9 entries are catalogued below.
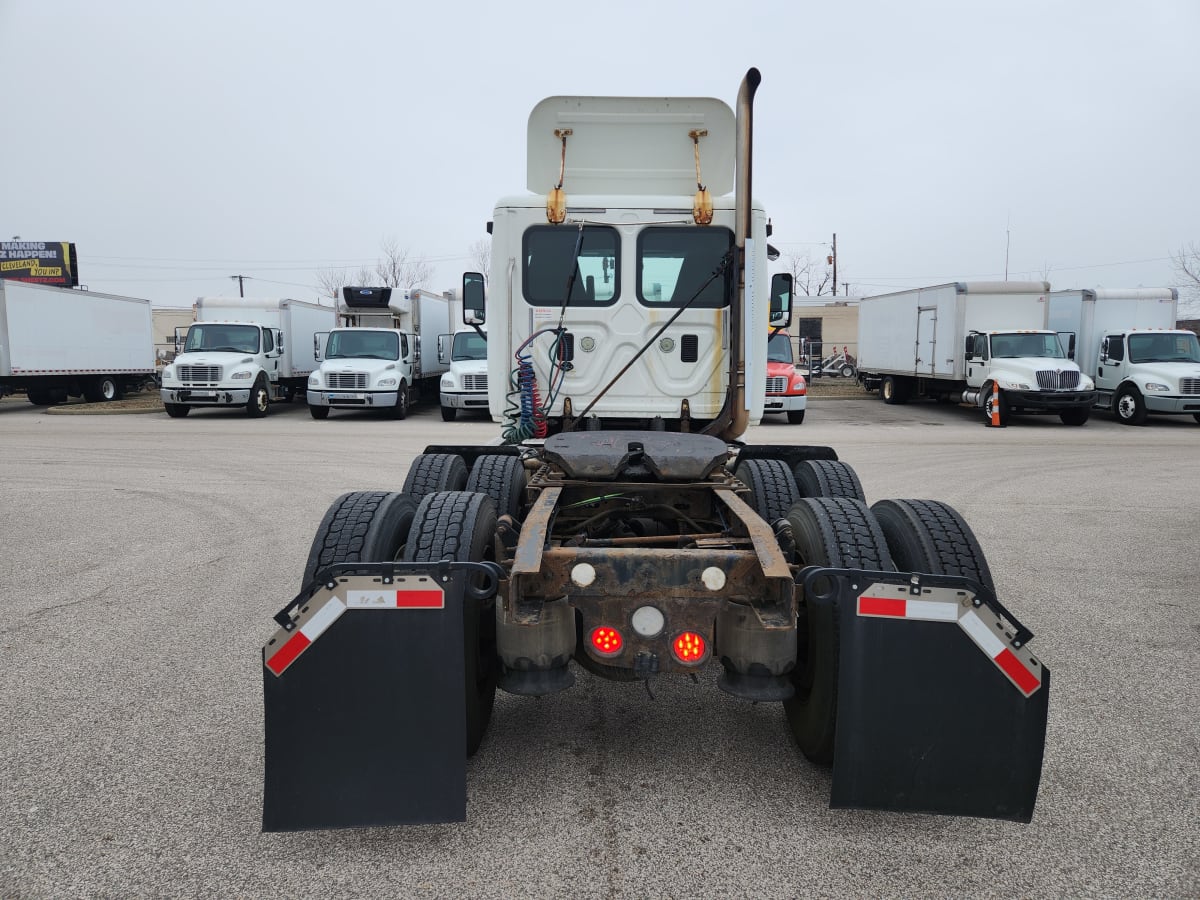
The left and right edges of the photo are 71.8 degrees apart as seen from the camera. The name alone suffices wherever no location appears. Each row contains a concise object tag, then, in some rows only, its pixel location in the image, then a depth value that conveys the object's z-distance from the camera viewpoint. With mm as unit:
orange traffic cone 18484
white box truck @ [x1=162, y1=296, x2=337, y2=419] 19328
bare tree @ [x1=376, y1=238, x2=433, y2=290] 58062
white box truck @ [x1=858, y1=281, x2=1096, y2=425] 18141
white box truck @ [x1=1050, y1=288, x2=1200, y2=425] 18125
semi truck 2605
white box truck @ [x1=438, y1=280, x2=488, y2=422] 18625
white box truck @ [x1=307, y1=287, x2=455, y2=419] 19109
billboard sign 51781
